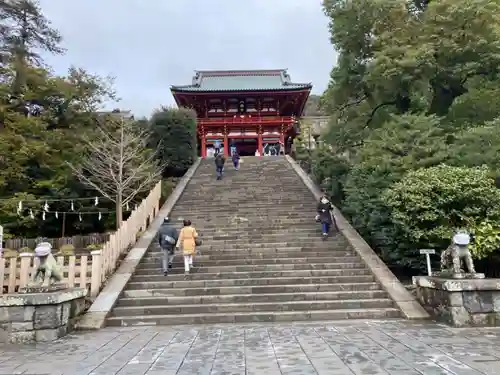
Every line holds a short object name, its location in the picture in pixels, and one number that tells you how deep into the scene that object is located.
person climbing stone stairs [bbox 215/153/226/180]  19.14
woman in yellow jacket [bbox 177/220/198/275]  9.12
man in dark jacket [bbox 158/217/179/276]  9.09
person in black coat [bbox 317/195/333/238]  11.23
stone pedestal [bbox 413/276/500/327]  6.34
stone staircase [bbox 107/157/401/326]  7.52
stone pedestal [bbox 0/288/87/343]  5.98
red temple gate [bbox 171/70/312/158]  29.73
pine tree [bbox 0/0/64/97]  15.62
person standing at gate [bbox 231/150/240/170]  21.45
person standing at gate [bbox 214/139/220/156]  29.66
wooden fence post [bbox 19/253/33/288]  7.85
